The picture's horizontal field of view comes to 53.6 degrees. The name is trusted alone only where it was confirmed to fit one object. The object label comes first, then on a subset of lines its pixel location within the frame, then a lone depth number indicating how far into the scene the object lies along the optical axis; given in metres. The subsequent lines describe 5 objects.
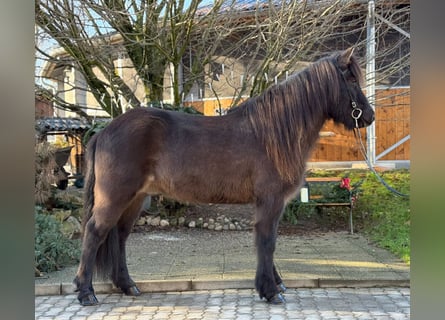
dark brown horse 3.86
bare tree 6.25
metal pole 7.02
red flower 7.10
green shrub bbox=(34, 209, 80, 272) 4.86
